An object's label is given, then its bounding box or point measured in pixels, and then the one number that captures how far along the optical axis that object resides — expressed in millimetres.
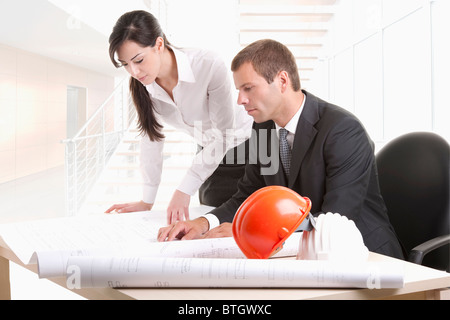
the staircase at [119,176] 4301
